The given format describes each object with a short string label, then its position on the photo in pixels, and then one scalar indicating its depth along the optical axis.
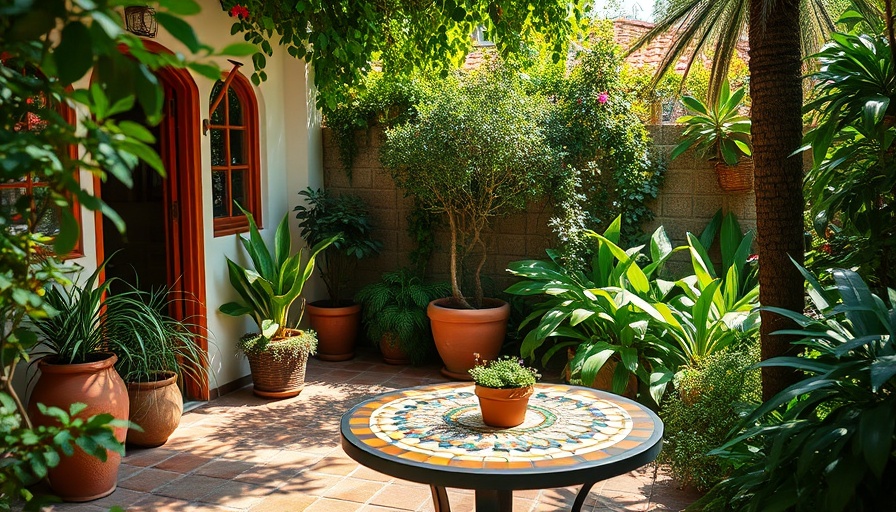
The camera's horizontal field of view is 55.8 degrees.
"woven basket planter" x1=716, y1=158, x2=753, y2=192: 5.89
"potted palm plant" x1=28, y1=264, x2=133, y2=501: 4.04
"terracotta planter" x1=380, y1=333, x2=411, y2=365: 6.70
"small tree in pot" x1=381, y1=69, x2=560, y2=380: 5.96
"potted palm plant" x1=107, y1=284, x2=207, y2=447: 4.50
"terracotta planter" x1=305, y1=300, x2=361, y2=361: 6.79
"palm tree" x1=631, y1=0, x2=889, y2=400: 3.07
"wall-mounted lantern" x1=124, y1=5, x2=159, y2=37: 4.96
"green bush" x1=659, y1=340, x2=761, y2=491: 3.95
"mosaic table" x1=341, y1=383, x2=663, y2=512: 2.50
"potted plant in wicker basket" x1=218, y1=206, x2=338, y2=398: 5.80
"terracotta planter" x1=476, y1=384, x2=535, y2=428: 2.89
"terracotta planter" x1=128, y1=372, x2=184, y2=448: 4.65
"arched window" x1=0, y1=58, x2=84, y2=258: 4.41
